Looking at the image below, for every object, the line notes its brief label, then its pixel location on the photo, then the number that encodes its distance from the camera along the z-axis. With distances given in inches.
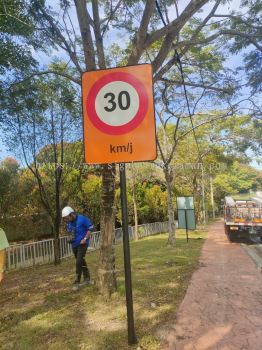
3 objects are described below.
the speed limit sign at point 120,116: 157.5
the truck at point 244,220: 824.3
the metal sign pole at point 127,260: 164.1
